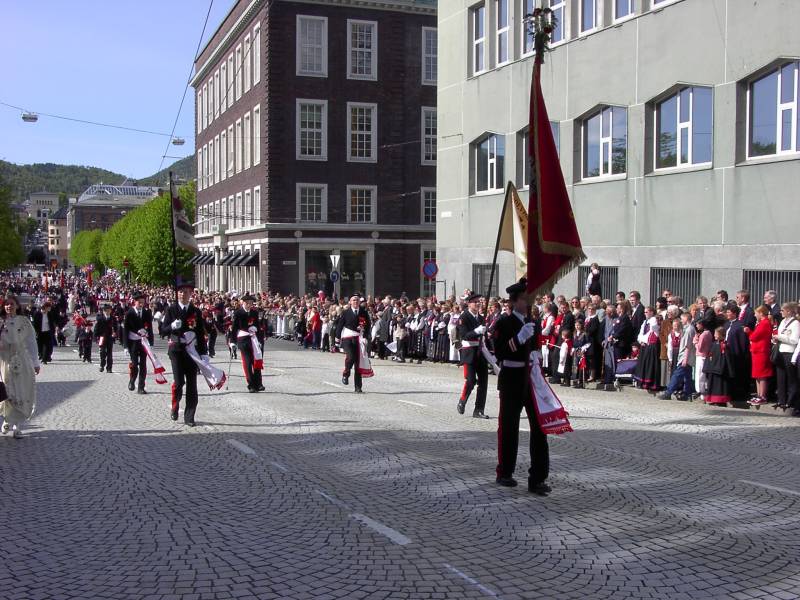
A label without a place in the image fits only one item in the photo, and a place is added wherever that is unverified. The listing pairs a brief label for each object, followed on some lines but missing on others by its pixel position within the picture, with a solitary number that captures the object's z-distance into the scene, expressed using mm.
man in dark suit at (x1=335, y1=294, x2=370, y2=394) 18297
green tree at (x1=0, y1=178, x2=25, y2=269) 57344
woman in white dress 12766
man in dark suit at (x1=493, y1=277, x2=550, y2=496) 8961
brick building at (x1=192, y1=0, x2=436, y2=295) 53500
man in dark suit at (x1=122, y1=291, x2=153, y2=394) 19234
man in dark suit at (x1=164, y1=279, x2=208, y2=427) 13812
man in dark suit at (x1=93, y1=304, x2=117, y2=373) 25453
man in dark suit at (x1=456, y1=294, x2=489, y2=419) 14492
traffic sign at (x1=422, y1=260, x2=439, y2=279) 34031
